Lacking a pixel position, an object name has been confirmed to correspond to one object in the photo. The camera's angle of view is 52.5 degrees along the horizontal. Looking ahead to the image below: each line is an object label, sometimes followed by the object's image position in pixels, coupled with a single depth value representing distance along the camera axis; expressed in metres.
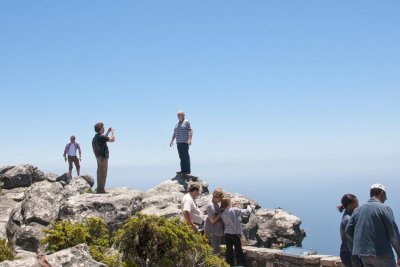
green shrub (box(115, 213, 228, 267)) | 9.40
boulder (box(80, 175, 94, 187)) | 24.42
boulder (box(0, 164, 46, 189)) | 25.50
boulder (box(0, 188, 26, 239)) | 18.56
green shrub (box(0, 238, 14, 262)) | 11.55
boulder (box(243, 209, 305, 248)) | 16.84
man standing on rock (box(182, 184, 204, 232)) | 12.48
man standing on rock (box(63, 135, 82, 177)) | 24.61
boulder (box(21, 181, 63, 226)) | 15.98
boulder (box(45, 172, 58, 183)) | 25.18
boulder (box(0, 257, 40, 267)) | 7.13
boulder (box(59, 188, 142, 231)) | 14.96
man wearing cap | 8.46
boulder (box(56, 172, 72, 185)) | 25.20
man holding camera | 16.36
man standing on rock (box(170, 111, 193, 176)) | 20.16
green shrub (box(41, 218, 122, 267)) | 9.75
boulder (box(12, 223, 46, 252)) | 14.48
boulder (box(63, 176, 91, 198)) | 19.60
